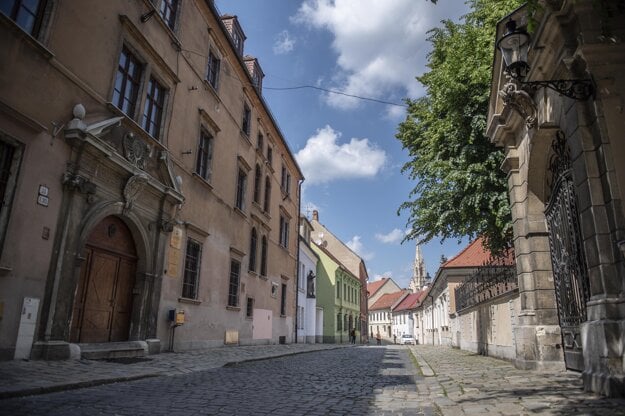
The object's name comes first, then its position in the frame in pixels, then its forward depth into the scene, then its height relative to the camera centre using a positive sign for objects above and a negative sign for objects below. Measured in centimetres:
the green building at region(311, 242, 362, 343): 4234 +387
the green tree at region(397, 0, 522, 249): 1377 +603
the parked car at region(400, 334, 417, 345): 5878 -4
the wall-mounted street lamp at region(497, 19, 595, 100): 684 +435
